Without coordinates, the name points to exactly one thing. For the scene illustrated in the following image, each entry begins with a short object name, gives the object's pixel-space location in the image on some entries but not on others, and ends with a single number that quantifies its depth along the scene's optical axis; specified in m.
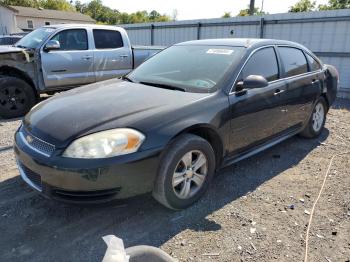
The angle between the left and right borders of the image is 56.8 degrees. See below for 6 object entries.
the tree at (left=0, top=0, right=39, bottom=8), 55.62
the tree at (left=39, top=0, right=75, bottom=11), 64.50
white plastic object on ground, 1.51
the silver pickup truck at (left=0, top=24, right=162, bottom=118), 6.43
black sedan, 2.63
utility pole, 21.37
